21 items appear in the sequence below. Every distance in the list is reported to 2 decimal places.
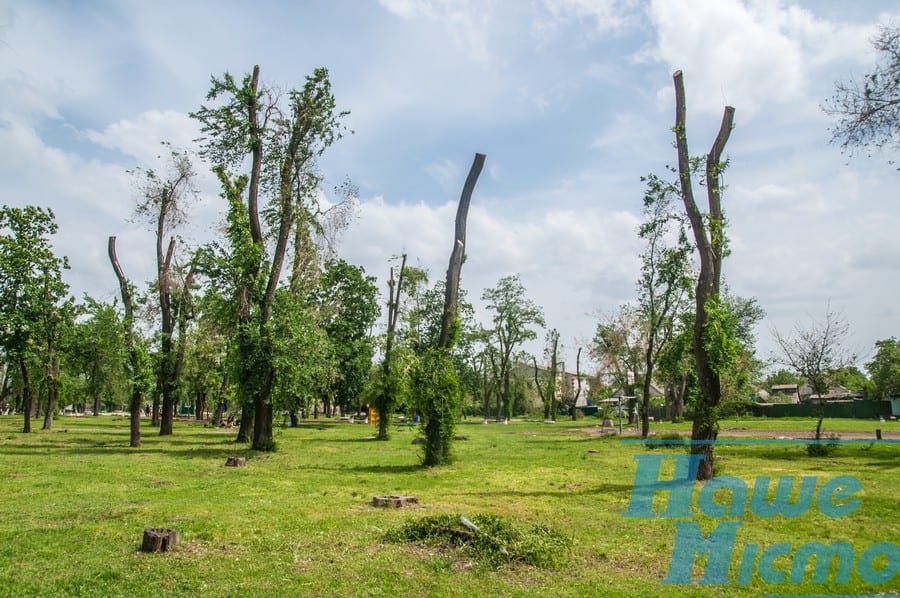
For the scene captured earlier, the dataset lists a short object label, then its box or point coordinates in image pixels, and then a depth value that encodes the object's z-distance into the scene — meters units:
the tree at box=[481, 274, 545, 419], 63.66
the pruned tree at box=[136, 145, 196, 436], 25.39
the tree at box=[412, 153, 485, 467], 16.52
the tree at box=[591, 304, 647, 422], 36.72
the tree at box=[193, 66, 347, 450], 21.67
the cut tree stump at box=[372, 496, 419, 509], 10.15
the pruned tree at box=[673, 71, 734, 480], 13.26
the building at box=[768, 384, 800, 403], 80.07
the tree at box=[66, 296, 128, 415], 23.69
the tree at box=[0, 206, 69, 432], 25.12
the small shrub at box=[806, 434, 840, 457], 18.98
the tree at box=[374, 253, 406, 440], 29.87
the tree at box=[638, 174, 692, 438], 29.56
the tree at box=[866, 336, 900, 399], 66.22
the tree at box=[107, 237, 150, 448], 21.50
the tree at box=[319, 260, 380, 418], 46.84
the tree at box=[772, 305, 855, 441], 22.67
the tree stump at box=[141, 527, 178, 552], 7.07
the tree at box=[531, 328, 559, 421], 64.94
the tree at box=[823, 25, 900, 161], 13.70
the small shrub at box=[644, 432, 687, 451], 21.18
